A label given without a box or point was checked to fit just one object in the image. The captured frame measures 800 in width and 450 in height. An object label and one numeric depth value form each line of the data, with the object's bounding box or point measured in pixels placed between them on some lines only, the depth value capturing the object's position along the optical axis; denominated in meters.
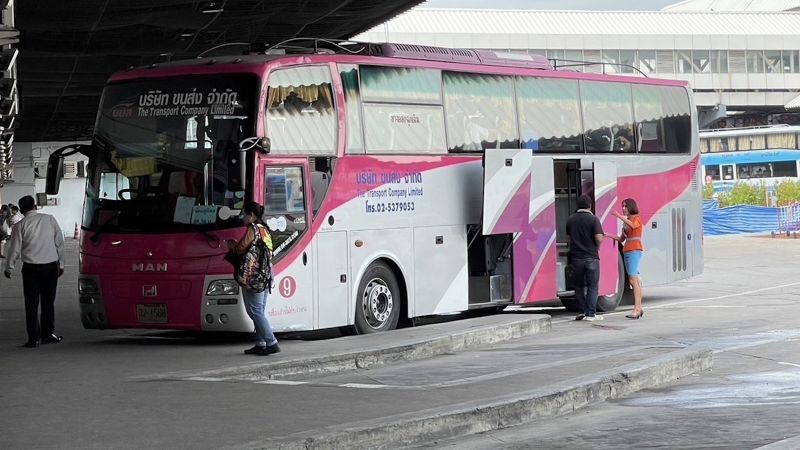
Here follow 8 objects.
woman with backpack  13.92
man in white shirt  15.91
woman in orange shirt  19.25
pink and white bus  15.20
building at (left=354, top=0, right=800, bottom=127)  93.69
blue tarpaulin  53.88
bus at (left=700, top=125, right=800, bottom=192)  75.56
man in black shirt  18.59
